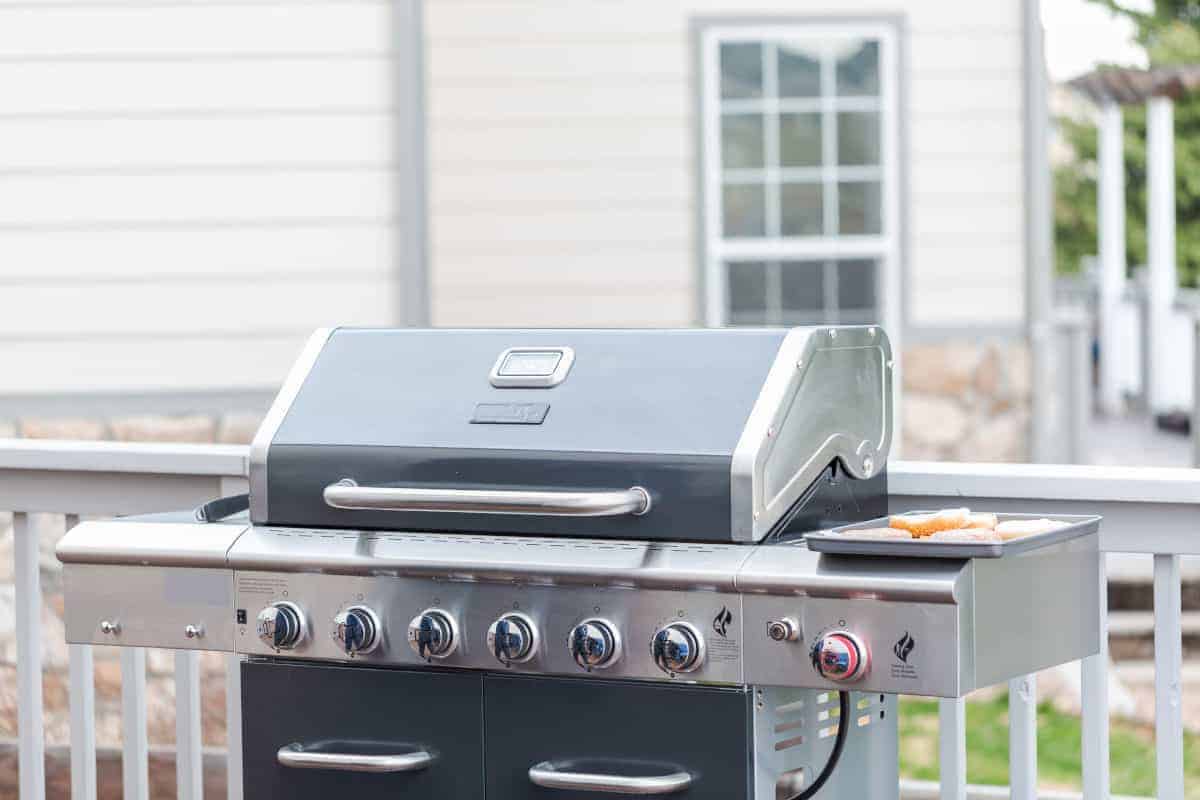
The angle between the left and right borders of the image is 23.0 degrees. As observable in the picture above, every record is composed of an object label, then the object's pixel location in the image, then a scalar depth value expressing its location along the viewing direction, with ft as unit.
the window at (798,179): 44.61
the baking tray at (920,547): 10.48
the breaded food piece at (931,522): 11.35
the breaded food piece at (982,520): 11.73
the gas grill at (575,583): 11.04
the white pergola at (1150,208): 66.74
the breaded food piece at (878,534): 10.93
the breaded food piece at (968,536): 10.63
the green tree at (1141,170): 153.28
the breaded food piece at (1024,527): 11.16
